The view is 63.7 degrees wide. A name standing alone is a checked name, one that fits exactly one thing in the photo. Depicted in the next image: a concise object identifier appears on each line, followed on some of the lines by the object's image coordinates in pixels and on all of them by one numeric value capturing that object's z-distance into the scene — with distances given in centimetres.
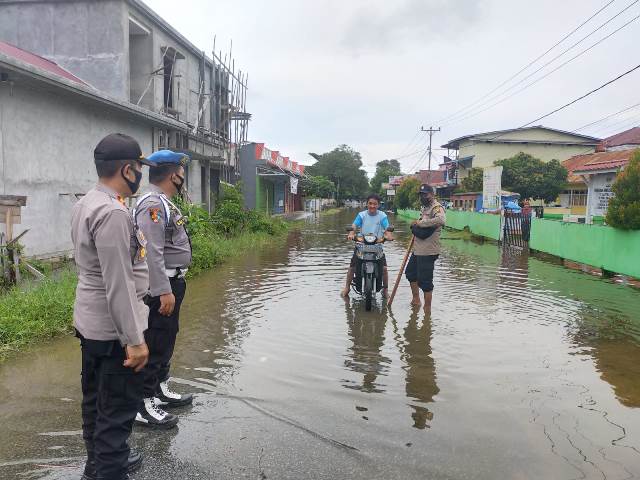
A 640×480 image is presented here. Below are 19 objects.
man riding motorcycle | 751
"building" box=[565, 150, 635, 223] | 1855
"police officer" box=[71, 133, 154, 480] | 239
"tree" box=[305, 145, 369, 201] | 8331
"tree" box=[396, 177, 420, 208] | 4782
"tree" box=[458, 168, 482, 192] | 3853
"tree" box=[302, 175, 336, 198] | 4716
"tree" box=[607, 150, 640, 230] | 983
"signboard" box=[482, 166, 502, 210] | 2389
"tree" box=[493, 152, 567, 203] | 3153
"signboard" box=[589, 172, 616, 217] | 1919
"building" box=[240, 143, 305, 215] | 2847
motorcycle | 721
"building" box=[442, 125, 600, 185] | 4503
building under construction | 902
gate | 1723
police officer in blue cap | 333
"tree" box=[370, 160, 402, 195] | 9762
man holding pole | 700
